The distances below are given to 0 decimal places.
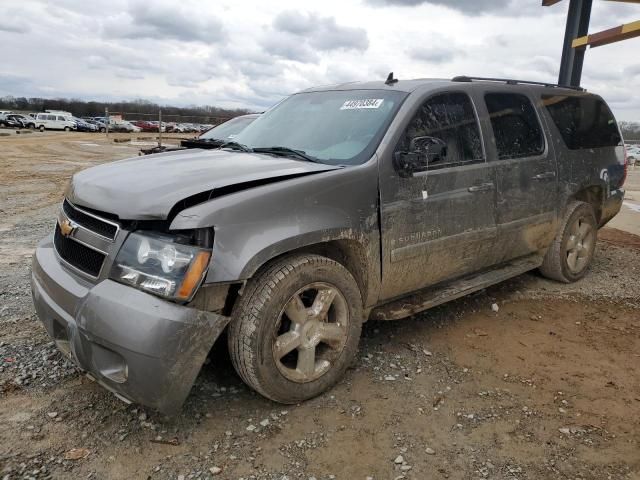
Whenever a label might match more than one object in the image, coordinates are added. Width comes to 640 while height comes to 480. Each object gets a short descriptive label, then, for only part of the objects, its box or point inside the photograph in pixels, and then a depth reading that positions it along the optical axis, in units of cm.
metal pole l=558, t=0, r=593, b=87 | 938
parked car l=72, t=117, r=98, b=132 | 5144
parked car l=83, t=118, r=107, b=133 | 5384
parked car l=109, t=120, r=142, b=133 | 5309
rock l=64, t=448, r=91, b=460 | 248
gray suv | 245
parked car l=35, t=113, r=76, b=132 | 4791
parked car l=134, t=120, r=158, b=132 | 5919
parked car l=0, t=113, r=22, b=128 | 4597
